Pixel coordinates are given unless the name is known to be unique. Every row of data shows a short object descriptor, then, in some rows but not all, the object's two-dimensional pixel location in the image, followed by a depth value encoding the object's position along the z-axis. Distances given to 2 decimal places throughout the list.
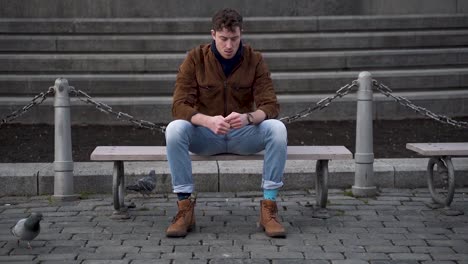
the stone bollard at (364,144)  7.53
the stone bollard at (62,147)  7.43
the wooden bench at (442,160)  6.88
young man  6.29
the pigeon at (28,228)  5.77
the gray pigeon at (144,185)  7.08
